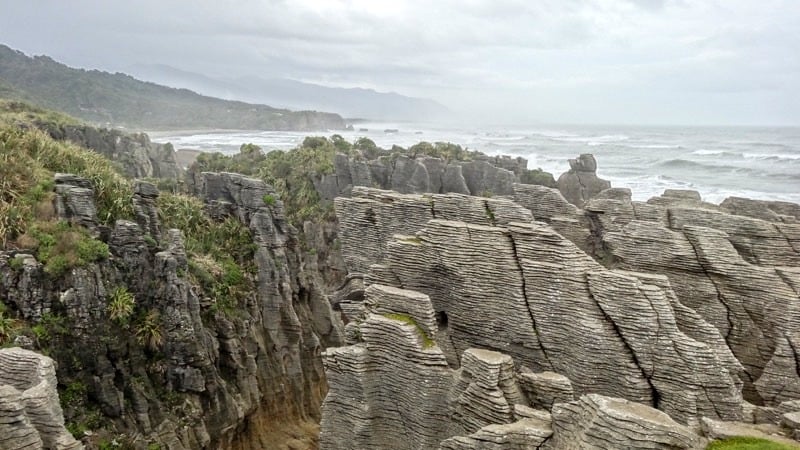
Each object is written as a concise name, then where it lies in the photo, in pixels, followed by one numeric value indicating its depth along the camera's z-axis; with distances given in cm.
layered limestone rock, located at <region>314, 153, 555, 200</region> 4622
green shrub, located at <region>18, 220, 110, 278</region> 1789
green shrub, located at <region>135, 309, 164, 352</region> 1959
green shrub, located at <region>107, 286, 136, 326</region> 1884
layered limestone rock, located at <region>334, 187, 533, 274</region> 1891
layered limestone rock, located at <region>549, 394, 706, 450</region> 1046
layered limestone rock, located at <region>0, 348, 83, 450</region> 1073
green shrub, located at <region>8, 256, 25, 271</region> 1761
